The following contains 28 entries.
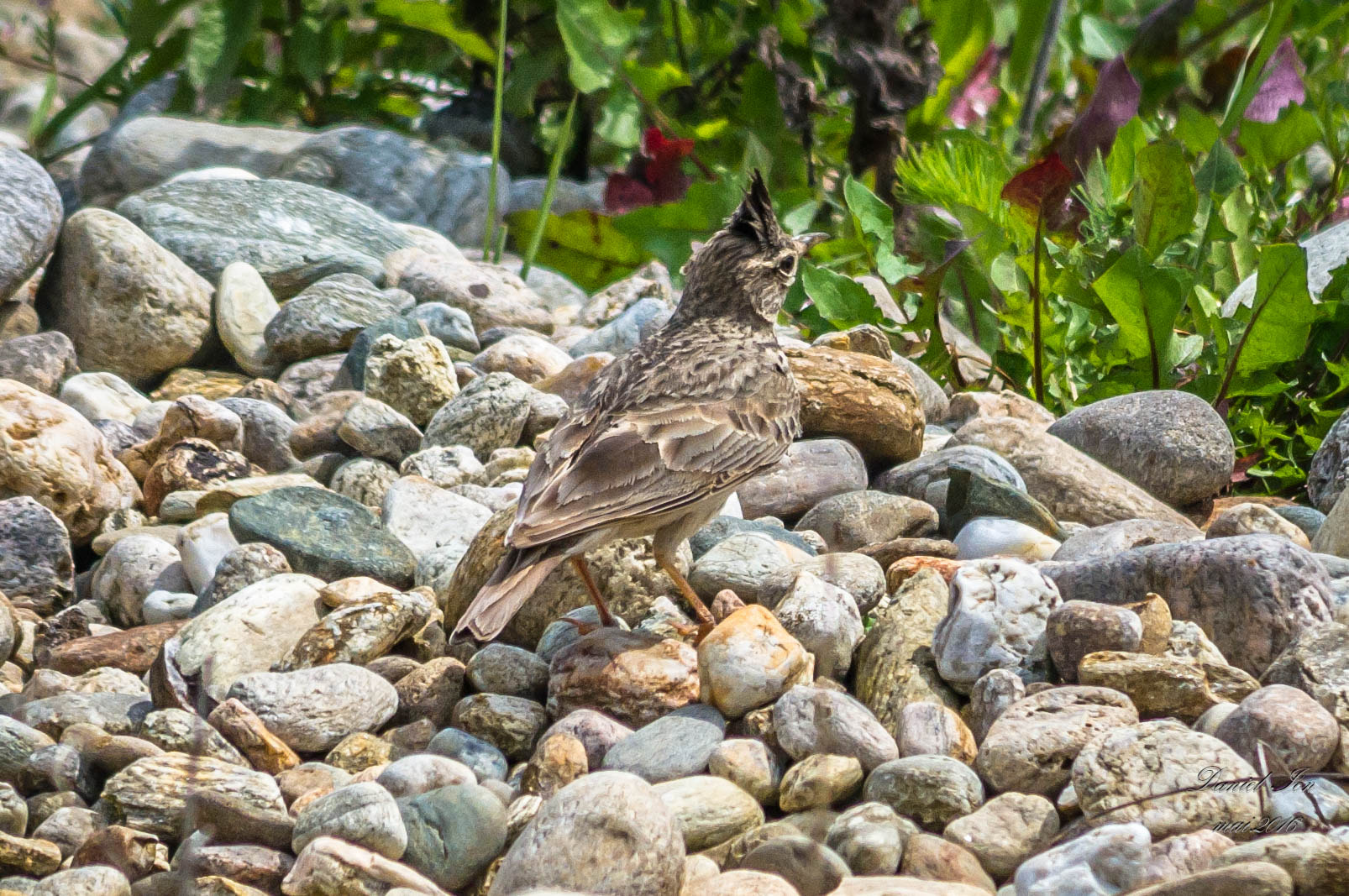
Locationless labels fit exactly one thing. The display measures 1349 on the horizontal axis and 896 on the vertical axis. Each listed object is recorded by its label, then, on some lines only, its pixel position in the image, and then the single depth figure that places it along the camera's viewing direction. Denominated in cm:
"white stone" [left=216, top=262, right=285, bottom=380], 1155
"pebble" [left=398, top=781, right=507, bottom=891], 557
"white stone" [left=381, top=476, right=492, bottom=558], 883
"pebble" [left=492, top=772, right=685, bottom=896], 501
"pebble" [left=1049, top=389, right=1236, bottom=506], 911
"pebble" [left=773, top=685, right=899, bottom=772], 601
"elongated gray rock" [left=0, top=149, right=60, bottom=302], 1082
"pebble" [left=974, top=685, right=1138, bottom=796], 570
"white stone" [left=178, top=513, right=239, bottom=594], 833
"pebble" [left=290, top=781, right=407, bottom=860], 547
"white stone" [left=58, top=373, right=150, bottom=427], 1048
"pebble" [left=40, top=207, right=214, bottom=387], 1118
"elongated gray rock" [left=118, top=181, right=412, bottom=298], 1248
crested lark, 690
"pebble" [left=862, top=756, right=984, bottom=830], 562
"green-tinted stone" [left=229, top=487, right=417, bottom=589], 823
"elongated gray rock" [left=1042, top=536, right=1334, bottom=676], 654
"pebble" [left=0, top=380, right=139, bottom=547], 880
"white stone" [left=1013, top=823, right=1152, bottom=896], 479
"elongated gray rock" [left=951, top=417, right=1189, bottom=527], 890
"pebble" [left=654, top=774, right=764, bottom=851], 566
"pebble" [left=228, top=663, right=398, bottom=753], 662
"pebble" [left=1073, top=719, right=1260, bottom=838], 516
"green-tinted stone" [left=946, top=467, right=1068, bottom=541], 838
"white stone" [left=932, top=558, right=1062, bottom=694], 659
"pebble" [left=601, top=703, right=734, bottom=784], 616
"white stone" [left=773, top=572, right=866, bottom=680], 695
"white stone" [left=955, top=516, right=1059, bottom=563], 808
